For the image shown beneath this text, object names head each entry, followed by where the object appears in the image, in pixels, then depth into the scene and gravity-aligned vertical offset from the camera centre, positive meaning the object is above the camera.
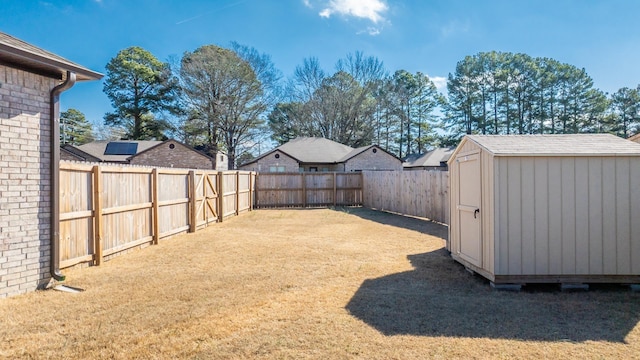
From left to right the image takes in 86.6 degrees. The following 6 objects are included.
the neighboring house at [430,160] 31.15 +1.74
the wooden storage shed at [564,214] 4.48 -0.49
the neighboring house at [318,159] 25.33 +1.54
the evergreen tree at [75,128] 38.38 +6.22
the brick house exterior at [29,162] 4.27 +0.26
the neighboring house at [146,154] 26.66 +2.12
